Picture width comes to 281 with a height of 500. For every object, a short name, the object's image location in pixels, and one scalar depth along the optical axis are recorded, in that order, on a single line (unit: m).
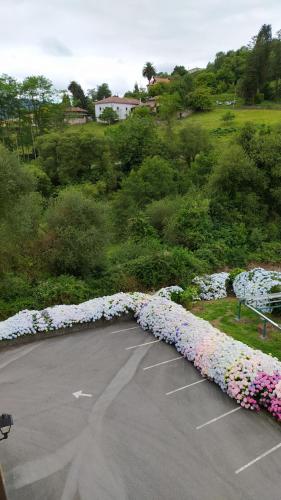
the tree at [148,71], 105.14
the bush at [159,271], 16.88
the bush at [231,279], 17.25
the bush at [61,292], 14.94
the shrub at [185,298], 15.44
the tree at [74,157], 41.19
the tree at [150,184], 34.06
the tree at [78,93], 86.56
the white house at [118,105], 76.31
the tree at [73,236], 16.48
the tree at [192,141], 40.41
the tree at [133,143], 43.62
